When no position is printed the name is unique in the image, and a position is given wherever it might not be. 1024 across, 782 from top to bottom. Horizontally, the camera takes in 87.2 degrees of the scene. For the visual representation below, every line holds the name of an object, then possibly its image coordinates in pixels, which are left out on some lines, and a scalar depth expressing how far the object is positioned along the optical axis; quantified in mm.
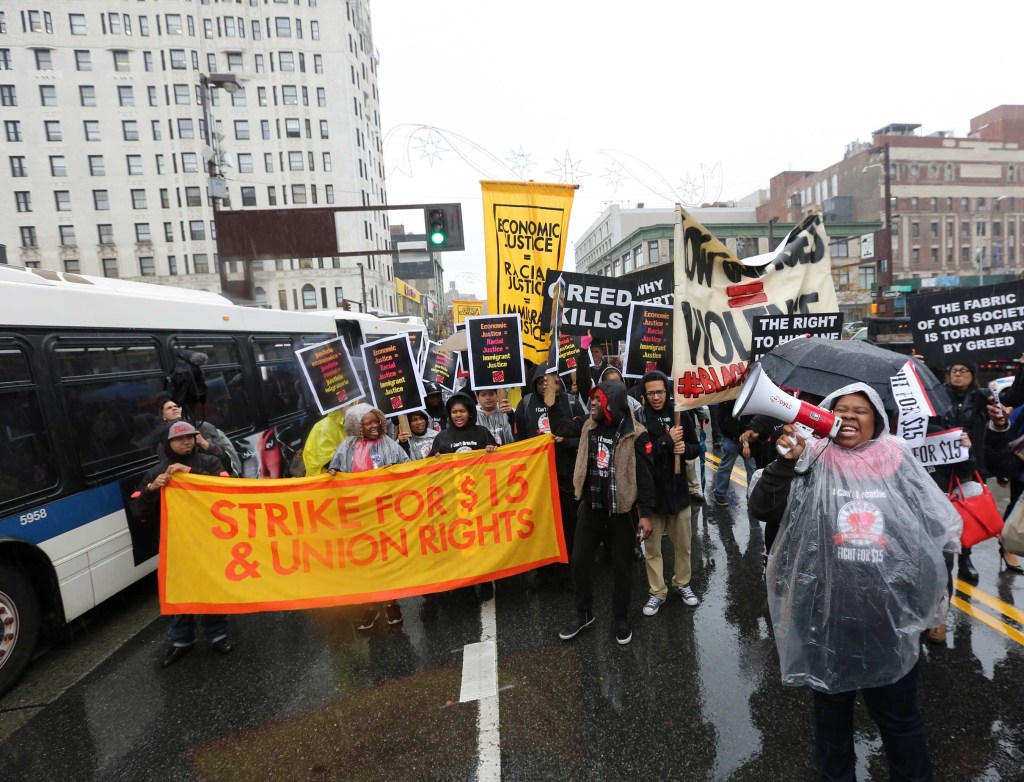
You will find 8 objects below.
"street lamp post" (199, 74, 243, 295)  12203
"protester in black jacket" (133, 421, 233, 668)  4195
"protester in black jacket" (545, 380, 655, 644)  3955
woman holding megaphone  2186
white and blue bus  4082
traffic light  11203
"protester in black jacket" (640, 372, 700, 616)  4285
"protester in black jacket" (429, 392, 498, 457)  4809
